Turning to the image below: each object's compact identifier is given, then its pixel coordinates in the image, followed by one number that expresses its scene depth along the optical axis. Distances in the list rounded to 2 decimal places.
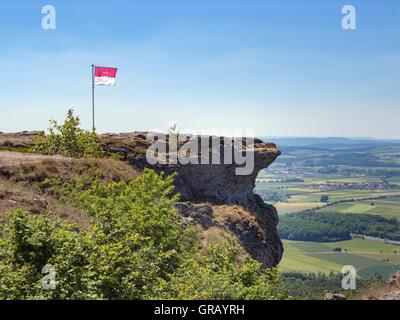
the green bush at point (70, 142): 36.62
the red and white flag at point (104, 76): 37.62
